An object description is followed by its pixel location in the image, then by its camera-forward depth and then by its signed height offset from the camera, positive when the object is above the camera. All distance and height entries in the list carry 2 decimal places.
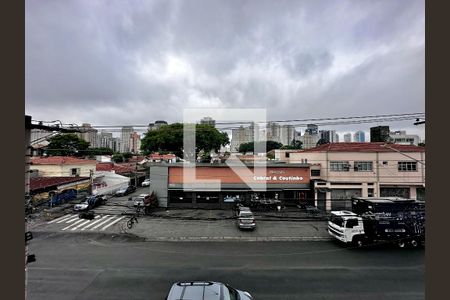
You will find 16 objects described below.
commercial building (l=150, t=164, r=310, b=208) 25.19 -3.07
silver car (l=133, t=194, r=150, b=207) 23.92 -4.57
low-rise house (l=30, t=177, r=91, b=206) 24.04 -3.72
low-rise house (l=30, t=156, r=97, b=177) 31.09 -1.83
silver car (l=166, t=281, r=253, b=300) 6.91 -3.94
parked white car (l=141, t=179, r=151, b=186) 42.81 -5.15
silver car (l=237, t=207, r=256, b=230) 18.58 -5.15
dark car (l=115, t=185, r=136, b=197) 32.25 -5.13
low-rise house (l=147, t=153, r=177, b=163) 60.02 -0.81
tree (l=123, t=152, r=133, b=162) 60.82 -0.82
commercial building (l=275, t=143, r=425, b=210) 25.36 -2.15
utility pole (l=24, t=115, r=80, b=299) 5.36 +0.46
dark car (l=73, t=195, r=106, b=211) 23.47 -4.95
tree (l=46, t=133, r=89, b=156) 47.47 +1.78
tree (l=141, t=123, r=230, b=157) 37.16 +2.14
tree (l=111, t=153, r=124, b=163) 56.96 -1.24
